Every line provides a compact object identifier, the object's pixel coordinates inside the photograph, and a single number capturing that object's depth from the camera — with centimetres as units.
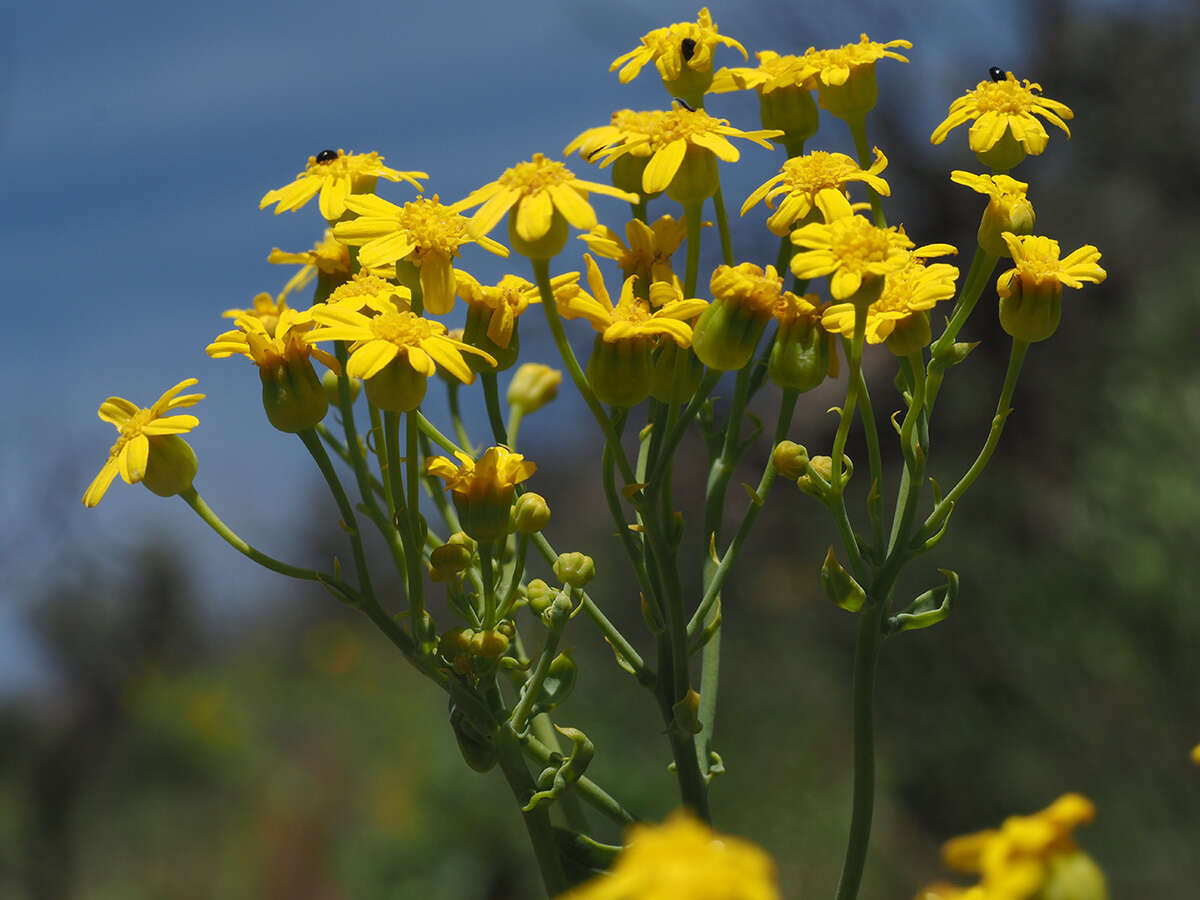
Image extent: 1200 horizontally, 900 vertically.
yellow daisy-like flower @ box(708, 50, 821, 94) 39
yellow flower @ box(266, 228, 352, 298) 39
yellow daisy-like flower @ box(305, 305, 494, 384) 36
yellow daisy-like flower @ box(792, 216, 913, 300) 36
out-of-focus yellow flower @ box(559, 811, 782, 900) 27
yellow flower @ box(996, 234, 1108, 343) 38
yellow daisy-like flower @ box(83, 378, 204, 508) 37
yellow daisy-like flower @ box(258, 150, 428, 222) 39
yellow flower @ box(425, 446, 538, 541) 37
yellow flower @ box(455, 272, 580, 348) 37
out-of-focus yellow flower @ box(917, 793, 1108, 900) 33
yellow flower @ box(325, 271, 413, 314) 37
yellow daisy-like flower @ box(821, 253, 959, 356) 37
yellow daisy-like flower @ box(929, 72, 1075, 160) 39
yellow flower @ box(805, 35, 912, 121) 39
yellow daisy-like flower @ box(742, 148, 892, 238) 37
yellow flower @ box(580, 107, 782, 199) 37
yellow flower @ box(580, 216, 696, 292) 38
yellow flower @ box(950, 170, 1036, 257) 38
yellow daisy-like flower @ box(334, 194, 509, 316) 37
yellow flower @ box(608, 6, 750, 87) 38
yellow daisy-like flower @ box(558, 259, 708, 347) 36
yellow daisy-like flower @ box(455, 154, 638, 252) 36
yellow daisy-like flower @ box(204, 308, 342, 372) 37
